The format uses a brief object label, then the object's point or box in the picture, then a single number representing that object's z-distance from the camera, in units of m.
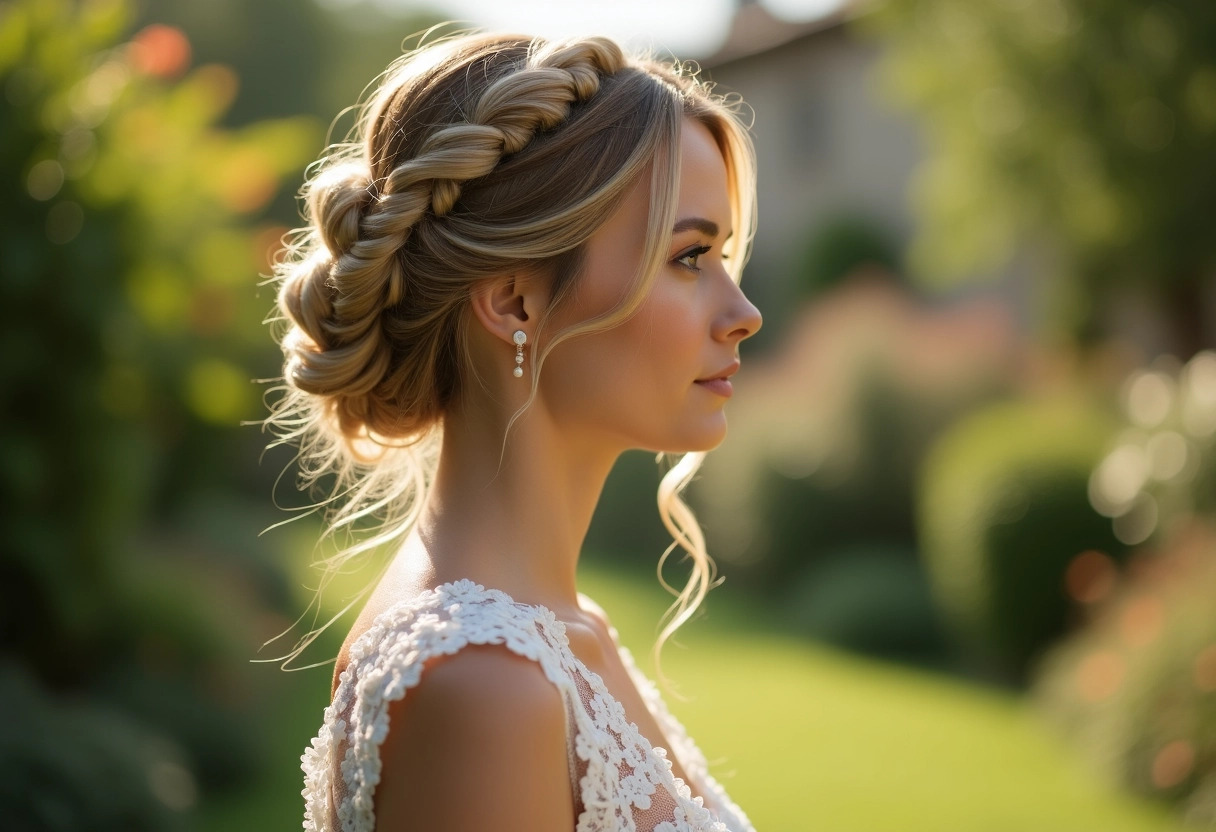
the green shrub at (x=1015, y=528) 8.68
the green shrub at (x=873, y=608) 10.05
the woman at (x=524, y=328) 2.06
